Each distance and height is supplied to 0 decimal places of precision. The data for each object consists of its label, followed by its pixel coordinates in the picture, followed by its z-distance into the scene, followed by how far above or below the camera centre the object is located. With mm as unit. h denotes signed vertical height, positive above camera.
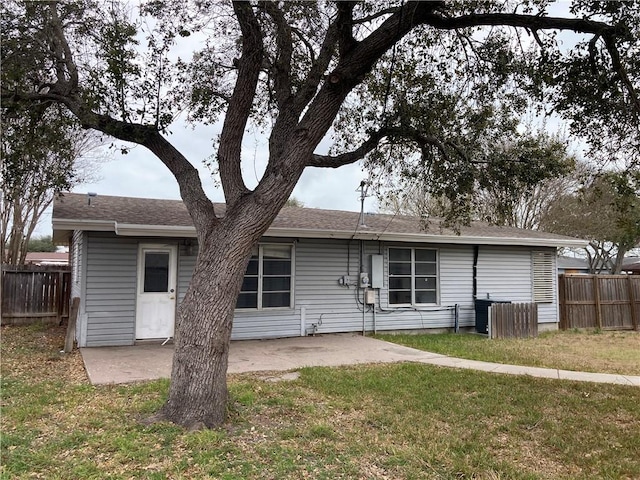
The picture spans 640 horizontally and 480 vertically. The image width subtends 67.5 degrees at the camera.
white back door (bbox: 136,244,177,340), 9359 -375
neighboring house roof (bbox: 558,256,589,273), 38028 +1106
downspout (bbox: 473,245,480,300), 12844 +178
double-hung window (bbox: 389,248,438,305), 11945 -23
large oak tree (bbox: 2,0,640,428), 4875 +2539
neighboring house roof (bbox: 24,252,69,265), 34219 +1223
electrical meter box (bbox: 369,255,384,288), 11438 +90
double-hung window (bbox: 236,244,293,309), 10328 -114
